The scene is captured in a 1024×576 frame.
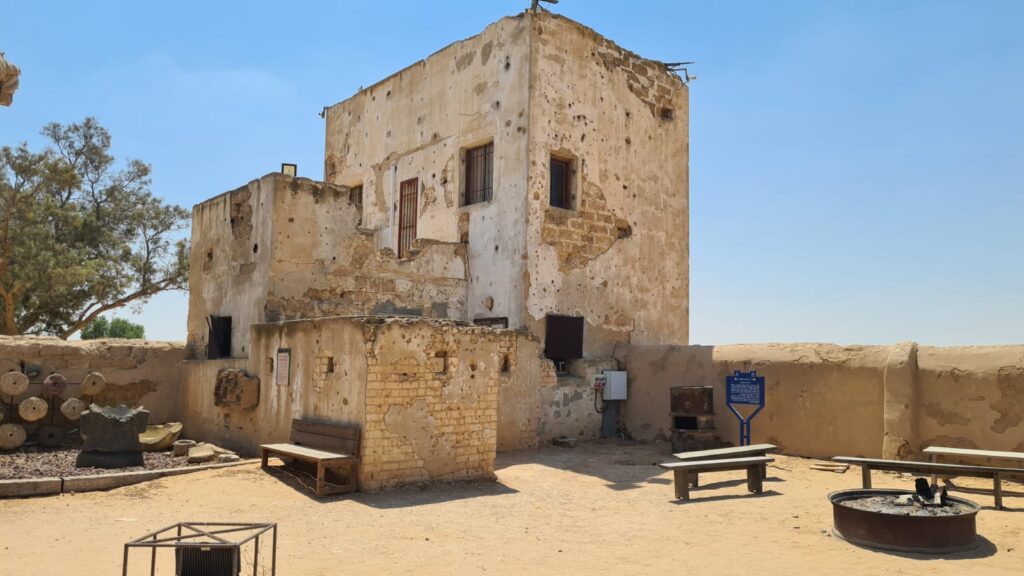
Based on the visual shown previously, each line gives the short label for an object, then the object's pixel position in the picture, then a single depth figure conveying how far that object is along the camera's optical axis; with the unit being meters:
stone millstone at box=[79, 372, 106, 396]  12.20
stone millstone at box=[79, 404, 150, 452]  10.07
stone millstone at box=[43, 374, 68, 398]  11.88
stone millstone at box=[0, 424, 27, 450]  11.28
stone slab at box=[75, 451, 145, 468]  9.94
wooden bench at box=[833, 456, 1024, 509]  8.09
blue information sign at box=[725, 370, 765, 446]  11.95
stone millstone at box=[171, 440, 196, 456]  11.34
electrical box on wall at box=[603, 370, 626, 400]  14.45
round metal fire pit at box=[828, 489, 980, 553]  6.32
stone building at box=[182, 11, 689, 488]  9.47
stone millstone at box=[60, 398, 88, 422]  11.82
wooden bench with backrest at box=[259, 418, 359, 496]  8.43
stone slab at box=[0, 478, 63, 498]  8.29
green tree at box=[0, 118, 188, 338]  21.55
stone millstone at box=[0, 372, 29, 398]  11.47
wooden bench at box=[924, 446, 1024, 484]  8.79
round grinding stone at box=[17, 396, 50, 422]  11.60
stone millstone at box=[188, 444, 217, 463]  10.68
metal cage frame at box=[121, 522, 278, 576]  4.10
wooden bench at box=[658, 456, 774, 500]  8.95
